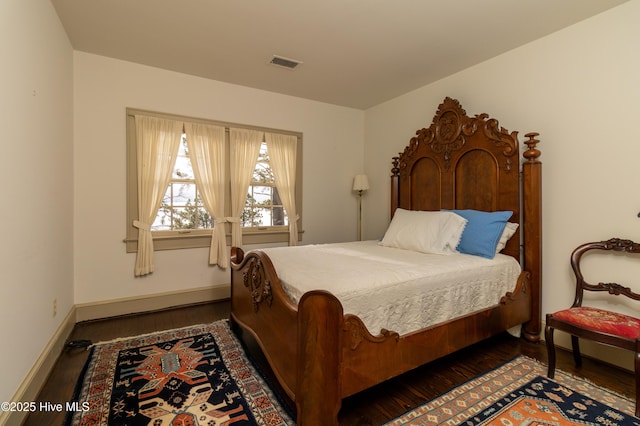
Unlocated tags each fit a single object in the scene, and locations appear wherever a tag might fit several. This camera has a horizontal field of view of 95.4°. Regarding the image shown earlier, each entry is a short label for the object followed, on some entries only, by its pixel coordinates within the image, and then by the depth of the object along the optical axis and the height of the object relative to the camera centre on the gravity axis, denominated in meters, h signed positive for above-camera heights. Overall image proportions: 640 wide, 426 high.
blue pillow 2.56 -0.21
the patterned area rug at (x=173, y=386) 1.63 -1.13
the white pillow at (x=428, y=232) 2.71 -0.21
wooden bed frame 1.45 -0.56
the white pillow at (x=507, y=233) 2.65 -0.21
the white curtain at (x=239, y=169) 3.69 +0.56
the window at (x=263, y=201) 3.93 +0.16
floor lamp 4.43 +0.44
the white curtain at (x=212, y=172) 3.46 +0.49
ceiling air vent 3.05 +1.61
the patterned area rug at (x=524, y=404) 1.61 -1.16
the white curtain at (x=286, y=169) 3.97 +0.60
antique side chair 1.71 -0.71
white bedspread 1.68 -0.45
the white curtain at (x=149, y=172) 3.20 +0.45
